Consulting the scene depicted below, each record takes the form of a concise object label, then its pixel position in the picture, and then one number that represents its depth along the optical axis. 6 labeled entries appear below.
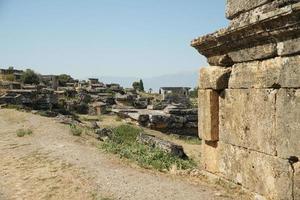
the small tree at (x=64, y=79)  44.28
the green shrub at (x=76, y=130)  14.11
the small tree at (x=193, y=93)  51.12
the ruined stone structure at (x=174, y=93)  36.48
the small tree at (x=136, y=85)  63.58
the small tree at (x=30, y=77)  37.88
